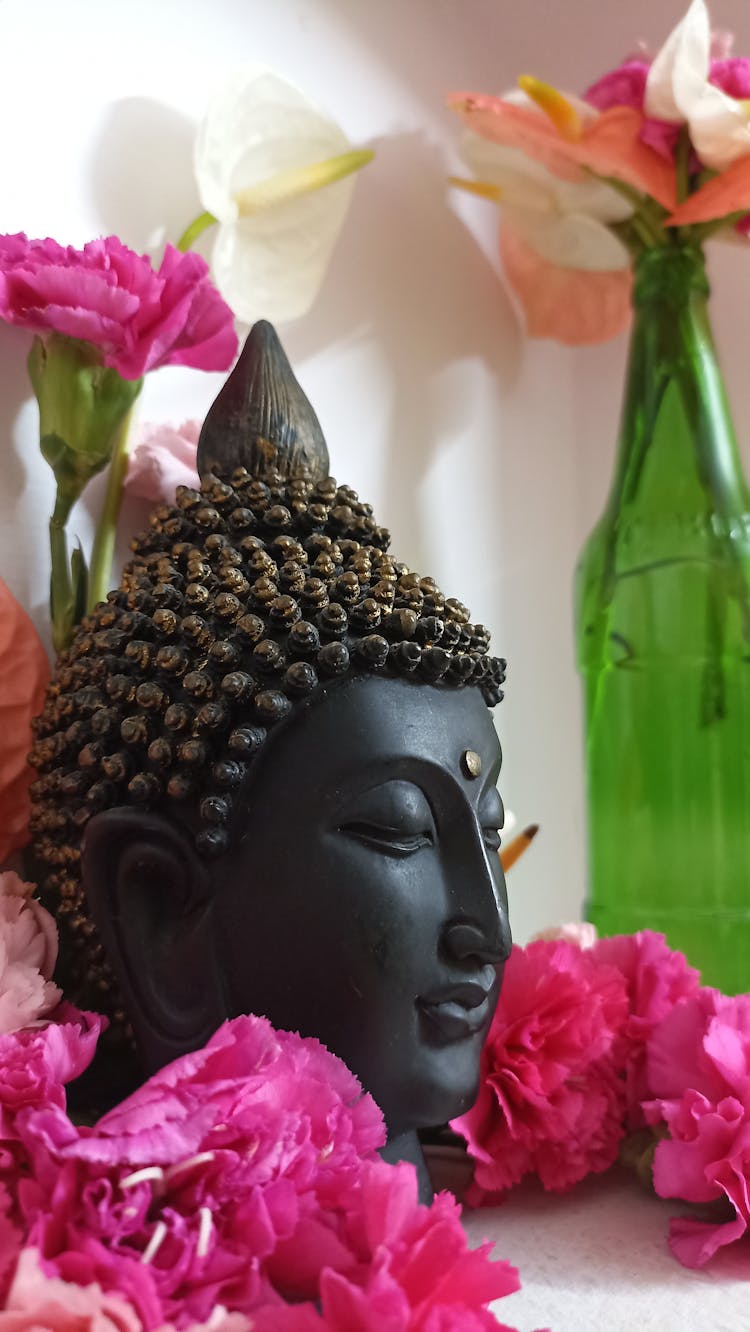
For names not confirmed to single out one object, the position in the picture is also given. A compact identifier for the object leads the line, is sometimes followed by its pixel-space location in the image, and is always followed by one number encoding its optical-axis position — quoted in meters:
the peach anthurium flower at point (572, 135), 0.70
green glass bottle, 0.71
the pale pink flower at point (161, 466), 0.64
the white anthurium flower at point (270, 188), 0.67
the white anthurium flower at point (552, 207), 0.73
